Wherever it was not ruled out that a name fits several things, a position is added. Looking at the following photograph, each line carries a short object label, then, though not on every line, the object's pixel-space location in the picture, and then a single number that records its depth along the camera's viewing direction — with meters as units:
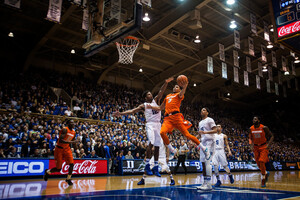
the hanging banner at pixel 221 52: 20.66
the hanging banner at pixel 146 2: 12.29
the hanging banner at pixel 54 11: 11.97
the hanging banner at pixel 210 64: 21.40
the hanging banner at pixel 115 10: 11.99
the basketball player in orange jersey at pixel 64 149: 7.71
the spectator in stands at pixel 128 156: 14.56
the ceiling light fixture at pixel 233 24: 18.09
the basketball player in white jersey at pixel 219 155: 8.76
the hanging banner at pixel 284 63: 24.12
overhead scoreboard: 9.23
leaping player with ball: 6.21
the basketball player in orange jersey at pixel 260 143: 8.01
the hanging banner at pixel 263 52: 21.20
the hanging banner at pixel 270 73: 24.98
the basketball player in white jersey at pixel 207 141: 6.07
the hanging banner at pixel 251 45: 19.98
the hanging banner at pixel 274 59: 22.68
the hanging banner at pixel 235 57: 21.23
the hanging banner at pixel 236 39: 18.67
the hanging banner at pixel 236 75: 21.90
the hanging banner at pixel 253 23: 17.80
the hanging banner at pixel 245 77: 22.92
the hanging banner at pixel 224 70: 21.71
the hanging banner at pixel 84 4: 11.86
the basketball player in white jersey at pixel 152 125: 7.08
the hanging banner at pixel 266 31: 18.50
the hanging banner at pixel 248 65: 22.48
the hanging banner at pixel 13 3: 10.75
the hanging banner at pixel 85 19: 13.78
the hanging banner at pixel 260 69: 23.61
